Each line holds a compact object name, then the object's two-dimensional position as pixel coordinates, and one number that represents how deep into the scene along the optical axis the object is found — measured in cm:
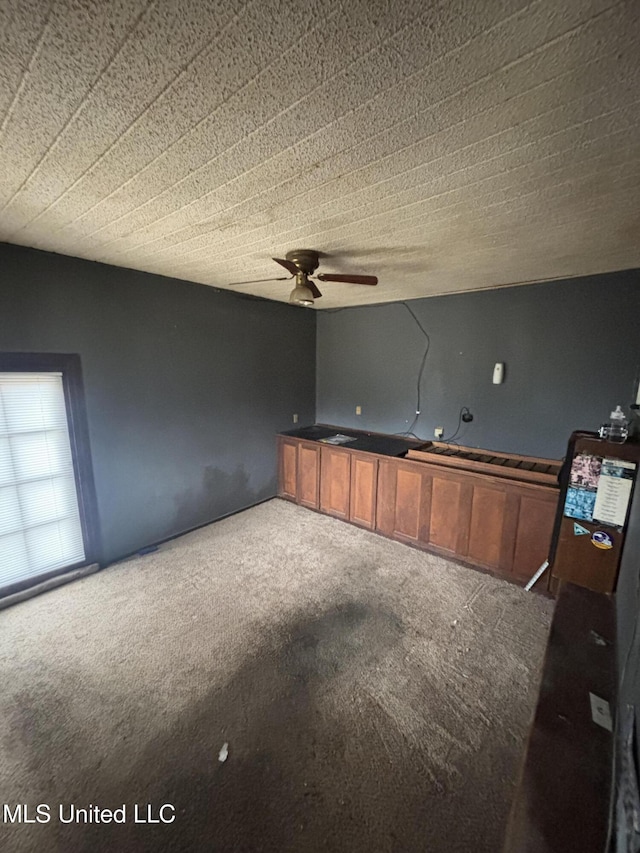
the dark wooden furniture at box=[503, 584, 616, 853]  96
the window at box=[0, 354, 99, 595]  251
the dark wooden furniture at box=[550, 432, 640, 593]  213
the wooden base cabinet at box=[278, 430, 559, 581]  278
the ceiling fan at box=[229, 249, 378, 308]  231
